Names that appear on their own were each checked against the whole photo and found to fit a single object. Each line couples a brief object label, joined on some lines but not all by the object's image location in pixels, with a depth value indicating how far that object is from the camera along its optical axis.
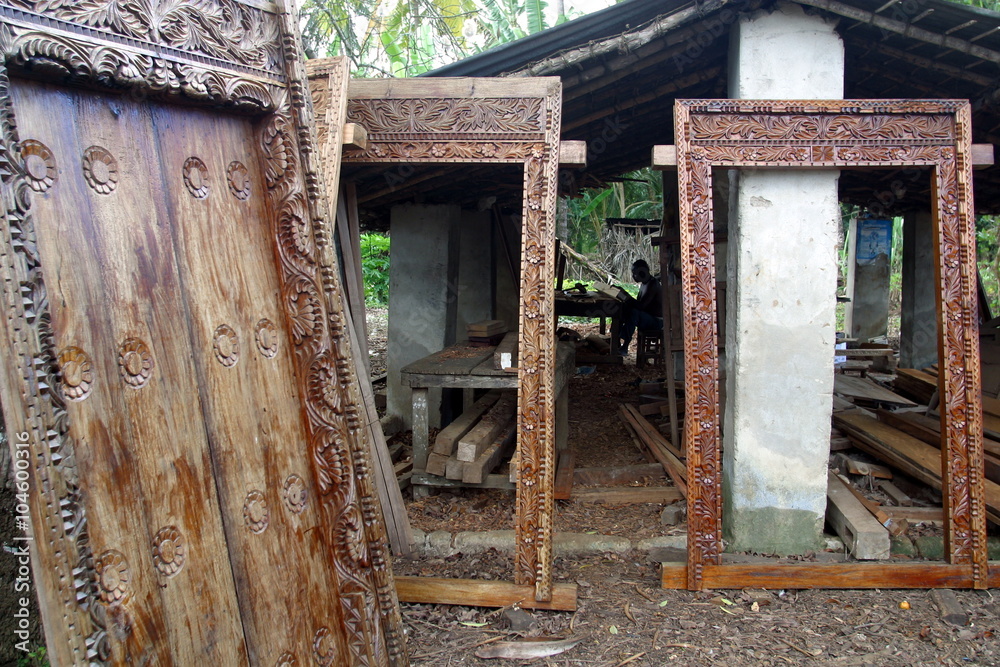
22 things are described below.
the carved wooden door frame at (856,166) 3.48
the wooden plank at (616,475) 5.27
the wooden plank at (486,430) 4.65
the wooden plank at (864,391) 6.42
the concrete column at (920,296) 8.98
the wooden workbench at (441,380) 4.68
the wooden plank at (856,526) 3.76
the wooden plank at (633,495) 4.83
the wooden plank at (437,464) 4.76
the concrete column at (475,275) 7.66
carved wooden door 1.62
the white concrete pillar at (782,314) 3.71
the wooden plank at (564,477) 4.87
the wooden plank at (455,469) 4.65
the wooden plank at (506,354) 4.39
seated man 10.24
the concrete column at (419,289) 6.65
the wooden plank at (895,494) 4.44
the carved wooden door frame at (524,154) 3.27
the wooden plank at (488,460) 4.62
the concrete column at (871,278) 11.70
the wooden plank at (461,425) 4.82
